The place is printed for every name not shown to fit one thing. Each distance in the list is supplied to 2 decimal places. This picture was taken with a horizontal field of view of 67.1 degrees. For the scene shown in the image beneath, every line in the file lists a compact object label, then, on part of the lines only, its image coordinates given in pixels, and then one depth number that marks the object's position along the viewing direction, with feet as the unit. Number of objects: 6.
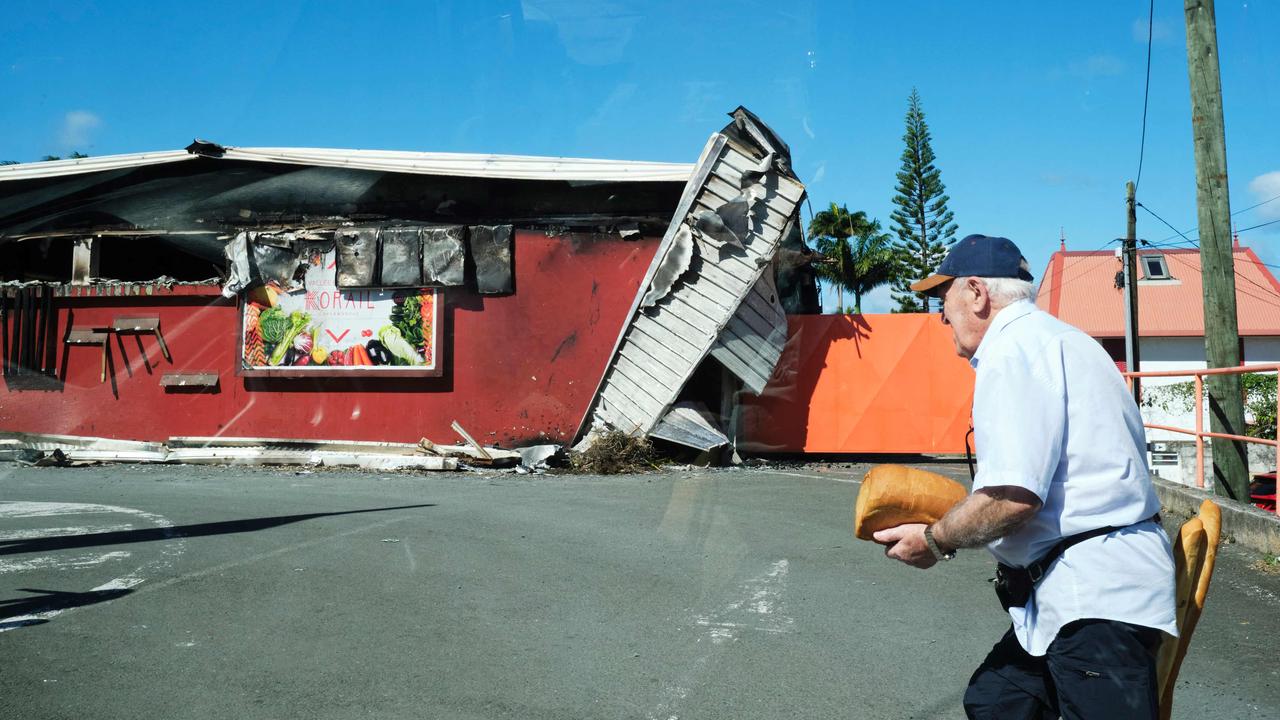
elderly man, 7.01
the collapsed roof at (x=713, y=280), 44.37
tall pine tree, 161.79
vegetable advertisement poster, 49.60
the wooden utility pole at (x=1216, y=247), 29.55
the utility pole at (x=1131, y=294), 83.97
